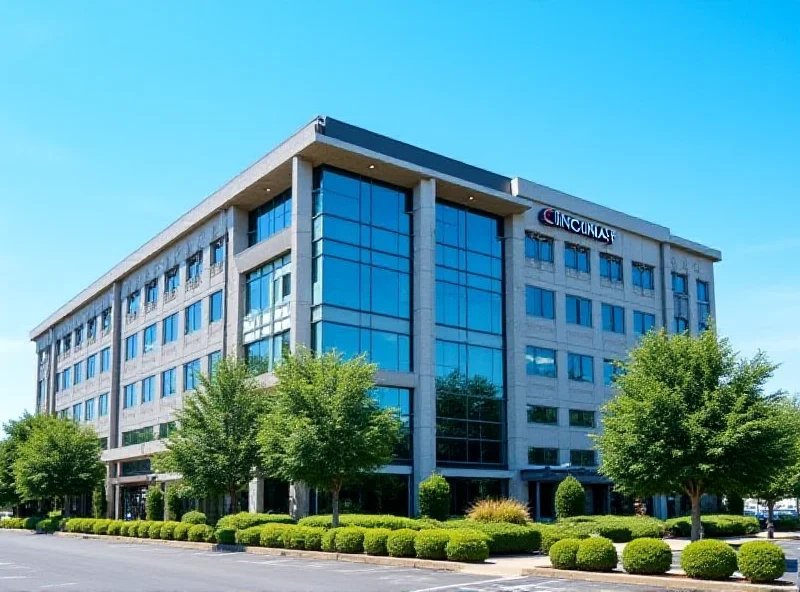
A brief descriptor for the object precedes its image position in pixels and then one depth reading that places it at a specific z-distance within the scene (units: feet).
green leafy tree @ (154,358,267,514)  128.36
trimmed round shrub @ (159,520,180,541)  134.10
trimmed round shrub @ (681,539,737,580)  67.97
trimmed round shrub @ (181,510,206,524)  139.54
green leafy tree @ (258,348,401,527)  109.09
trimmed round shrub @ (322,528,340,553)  98.73
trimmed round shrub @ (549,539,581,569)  77.10
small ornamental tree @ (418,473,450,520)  126.41
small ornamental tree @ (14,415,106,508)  187.73
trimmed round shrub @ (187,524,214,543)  124.06
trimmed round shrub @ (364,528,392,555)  92.99
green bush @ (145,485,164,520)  167.22
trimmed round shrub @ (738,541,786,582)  65.26
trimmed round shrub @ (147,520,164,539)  137.39
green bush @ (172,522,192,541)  130.41
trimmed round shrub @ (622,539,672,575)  72.33
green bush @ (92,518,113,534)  161.05
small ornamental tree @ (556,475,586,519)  138.82
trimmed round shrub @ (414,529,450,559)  87.30
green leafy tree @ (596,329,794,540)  83.56
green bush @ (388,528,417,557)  89.61
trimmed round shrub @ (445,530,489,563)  85.66
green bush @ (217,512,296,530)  120.47
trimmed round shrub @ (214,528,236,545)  116.67
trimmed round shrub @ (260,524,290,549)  107.04
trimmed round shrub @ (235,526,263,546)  111.55
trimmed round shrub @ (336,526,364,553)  96.02
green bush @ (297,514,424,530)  109.40
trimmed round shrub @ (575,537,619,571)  75.51
